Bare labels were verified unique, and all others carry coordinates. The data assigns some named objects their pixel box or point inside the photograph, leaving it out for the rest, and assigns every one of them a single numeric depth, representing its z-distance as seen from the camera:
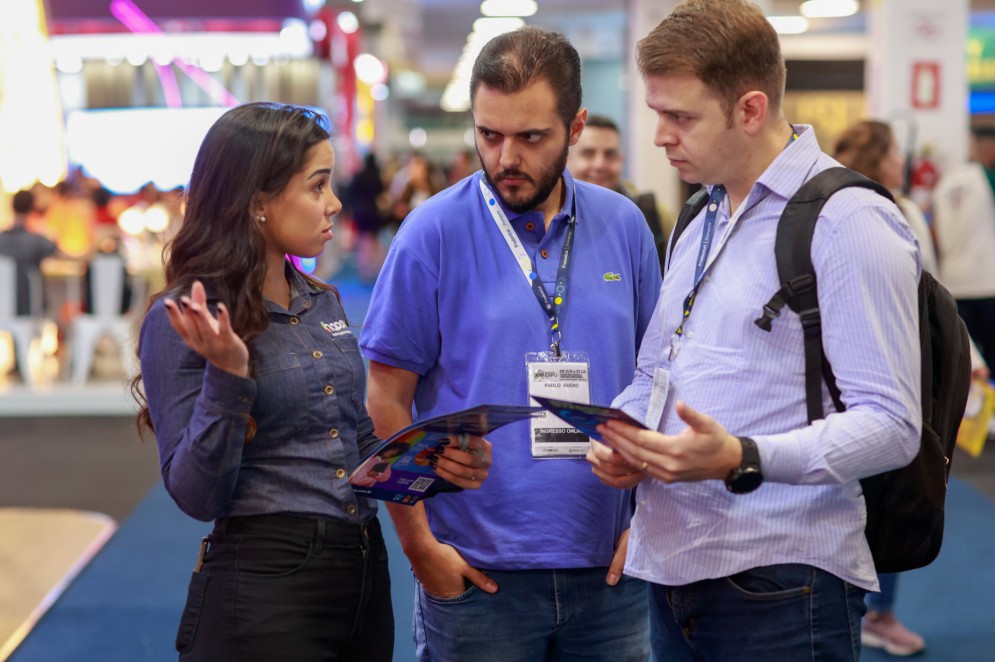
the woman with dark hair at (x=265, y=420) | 1.78
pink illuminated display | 15.26
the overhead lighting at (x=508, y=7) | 16.88
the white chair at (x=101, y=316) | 9.00
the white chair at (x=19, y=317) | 8.94
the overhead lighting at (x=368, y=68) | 24.03
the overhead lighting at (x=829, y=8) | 15.45
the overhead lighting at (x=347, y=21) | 20.77
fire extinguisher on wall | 9.39
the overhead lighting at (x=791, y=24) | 17.08
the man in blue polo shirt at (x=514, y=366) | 1.96
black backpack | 1.54
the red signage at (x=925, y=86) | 10.19
